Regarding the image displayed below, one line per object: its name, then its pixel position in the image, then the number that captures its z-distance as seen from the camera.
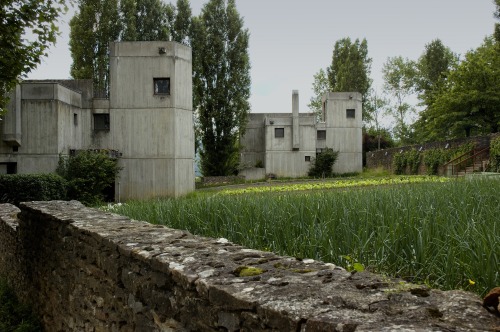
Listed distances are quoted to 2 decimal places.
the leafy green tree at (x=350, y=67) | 51.31
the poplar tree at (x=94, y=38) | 35.88
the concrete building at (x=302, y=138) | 41.56
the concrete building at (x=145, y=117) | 24.78
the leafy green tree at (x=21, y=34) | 11.31
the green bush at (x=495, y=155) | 26.00
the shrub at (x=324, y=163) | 41.16
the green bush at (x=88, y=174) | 23.02
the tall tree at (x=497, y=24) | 35.34
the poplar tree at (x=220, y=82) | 36.78
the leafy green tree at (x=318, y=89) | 60.83
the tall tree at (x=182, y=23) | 38.78
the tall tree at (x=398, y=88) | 60.56
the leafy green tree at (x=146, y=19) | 37.19
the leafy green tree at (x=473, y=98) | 37.10
